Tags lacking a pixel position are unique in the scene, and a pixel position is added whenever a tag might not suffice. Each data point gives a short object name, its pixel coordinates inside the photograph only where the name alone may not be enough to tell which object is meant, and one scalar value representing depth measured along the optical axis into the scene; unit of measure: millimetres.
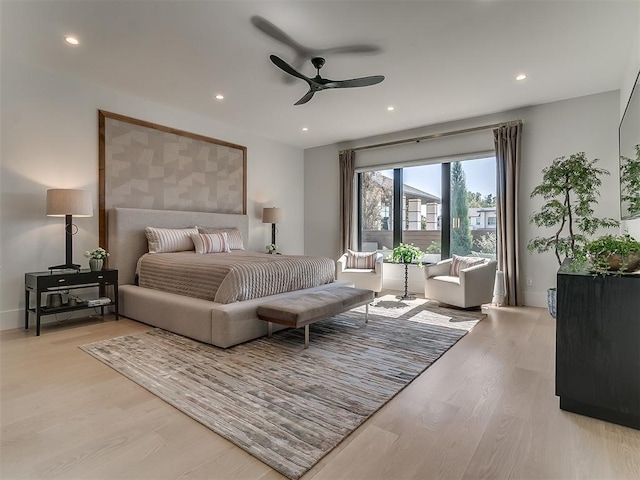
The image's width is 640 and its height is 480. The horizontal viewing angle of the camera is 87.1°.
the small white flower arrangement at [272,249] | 6406
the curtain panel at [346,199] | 6715
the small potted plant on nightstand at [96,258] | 3949
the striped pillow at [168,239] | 4520
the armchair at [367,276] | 5527
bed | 3100
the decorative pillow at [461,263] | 4918
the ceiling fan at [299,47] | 2920
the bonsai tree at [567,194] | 3621
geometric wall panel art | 4426
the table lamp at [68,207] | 3619
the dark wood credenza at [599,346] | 1846
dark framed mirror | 2615
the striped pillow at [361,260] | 5758
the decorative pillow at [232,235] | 5328
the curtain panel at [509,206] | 4898
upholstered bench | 3002
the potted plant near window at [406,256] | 5477
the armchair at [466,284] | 4551
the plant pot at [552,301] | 3830
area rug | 1814
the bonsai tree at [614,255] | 1911
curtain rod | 5037
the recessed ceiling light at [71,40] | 3154
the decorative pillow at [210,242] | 4746
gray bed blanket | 3312
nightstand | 3467
